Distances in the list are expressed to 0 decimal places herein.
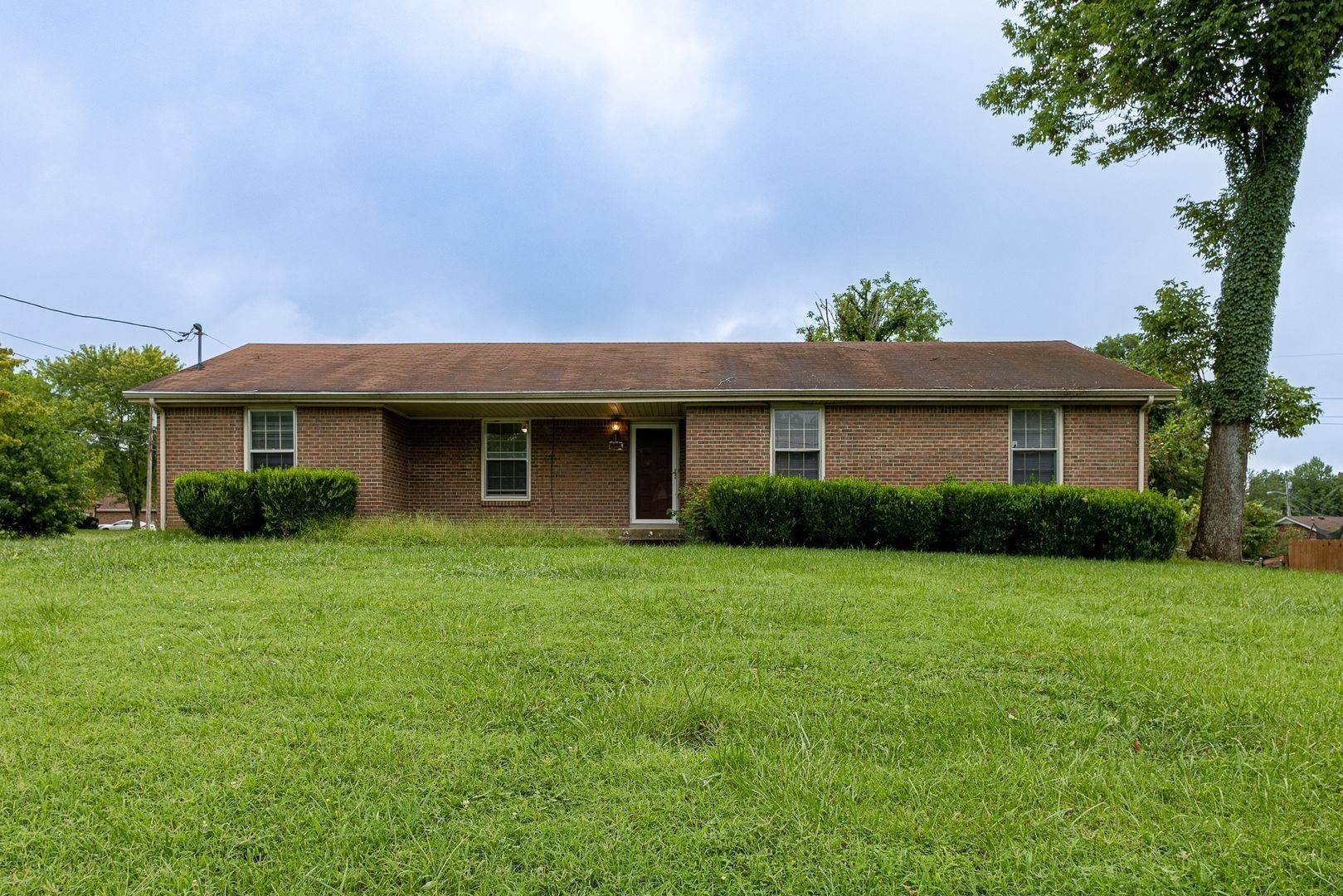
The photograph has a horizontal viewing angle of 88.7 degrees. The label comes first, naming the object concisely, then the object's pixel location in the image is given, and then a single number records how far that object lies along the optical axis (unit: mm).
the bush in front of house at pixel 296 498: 11078
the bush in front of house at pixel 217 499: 11062
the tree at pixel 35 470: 15375
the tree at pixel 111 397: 33094
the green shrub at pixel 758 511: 10742
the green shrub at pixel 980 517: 10477
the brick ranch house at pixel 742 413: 12156
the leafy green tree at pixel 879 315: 27672
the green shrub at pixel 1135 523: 9984
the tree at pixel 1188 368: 13562
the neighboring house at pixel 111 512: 68044
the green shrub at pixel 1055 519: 10180
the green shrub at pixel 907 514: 10609
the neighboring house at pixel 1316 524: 51250
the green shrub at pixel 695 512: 11703
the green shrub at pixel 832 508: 10695
